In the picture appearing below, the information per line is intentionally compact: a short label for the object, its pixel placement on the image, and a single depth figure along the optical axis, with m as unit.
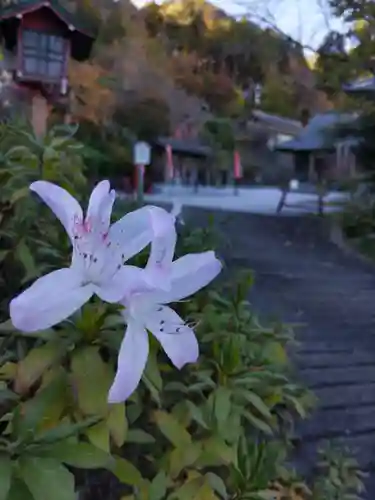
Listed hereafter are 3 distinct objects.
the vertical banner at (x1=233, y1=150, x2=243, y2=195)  15.12
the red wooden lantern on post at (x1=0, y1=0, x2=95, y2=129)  4.85
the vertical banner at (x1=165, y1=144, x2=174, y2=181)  12.46
